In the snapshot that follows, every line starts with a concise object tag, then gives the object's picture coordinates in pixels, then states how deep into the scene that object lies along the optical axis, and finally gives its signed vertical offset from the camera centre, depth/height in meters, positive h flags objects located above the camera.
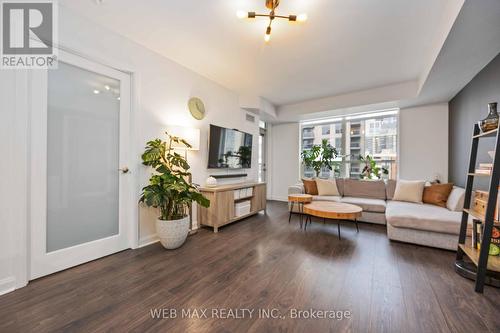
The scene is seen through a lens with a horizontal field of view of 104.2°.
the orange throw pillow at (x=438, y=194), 3.22 -0.46
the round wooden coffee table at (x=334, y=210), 2.71 -0.67
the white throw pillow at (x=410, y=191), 3.46 -0.46
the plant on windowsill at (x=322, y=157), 4.94 +0.18
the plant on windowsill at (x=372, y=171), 4.47 -0.13
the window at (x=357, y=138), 4.50 +0.68
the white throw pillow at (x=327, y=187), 4.24 -0.50
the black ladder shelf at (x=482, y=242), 1.61 -0.69
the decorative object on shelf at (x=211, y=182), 3.25 -0.34
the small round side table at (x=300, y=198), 3.56 -0.64
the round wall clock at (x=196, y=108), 3.15 +0.90
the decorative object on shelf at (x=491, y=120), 1.77 +0.44
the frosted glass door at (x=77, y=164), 1.80 -0.05
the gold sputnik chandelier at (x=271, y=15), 1.76 +1.38
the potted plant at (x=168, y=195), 2.31 -0.41
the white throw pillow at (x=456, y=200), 2.71 -0.48
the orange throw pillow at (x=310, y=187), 4.40 -0.52
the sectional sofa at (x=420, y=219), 2.43 -0.73
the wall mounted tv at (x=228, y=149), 3.46 +0.27
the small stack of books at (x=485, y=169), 1.81 -0.01
